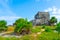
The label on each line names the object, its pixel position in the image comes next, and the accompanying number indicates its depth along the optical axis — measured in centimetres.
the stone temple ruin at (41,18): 2415
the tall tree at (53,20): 2262
